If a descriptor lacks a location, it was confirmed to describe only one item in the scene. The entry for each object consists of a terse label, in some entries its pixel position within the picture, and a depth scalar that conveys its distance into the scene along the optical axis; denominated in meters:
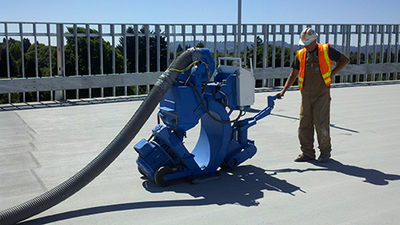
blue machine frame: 4.95
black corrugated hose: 3.92
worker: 5.90
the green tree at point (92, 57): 24.33
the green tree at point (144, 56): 23.21
